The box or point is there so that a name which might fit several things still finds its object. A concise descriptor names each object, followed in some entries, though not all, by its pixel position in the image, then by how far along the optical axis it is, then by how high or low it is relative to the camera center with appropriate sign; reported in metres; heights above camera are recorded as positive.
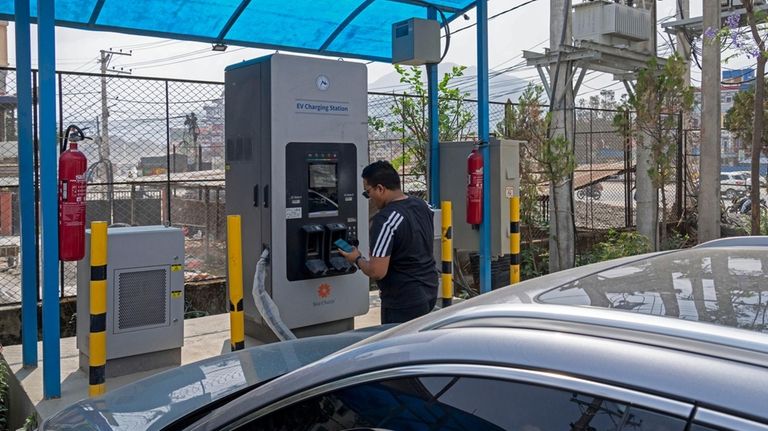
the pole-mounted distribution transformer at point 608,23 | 11.96 +2.96
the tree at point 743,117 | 11.92 +1.32
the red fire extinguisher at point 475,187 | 6.81 +0.11
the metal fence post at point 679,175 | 13.03 +0.39
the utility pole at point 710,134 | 9.61 +0.84
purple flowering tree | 7.34 +1.52
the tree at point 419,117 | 10.12 +1.17
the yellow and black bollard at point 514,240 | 6.99 -0.41
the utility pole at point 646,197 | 11.48 -0.01
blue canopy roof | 6.27 +1.72
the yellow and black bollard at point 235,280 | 4.97 -0.55
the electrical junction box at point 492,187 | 7.16 +0.11
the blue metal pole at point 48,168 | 4.47 +0.22
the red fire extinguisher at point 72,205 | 4.55 -0.01
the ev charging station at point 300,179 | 5.48 +0.17
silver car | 1.23 -0.32
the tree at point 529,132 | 10.12 +0.93
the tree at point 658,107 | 10.09 +1.30
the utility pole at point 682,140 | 13.51 +1.04
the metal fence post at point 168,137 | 8.23 +0.77
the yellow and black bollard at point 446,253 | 6.59 -0.51
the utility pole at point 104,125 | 7.90 +0.98
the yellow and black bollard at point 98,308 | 4.49 -0.67
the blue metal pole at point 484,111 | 6.89 +0.85
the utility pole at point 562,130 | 10.55 +1.00
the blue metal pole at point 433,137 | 7.08 +0.63
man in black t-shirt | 4.58 -0.32
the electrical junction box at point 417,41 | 6.70 +1.49
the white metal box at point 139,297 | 4.95 -0.67
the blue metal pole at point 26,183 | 5.21 +0.15
